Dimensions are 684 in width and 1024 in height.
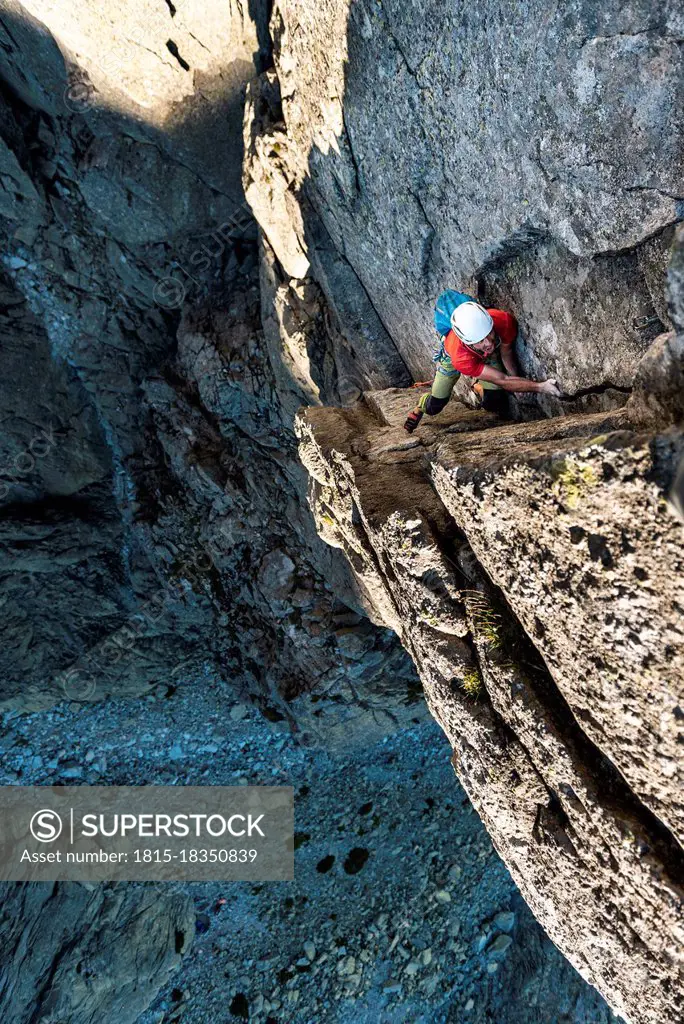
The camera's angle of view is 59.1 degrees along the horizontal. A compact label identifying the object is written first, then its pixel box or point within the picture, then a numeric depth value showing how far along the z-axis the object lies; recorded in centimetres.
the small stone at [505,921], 1712
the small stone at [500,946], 1680
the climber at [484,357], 817
